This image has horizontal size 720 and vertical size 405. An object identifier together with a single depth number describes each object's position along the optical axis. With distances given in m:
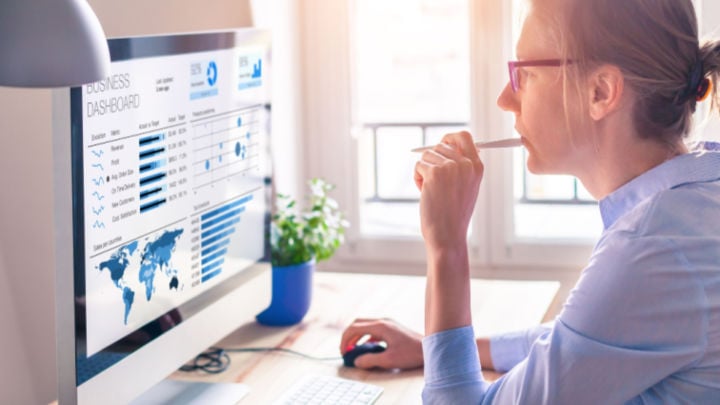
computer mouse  1.77
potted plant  2.00
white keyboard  1.58
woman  1.17
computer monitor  1.29
